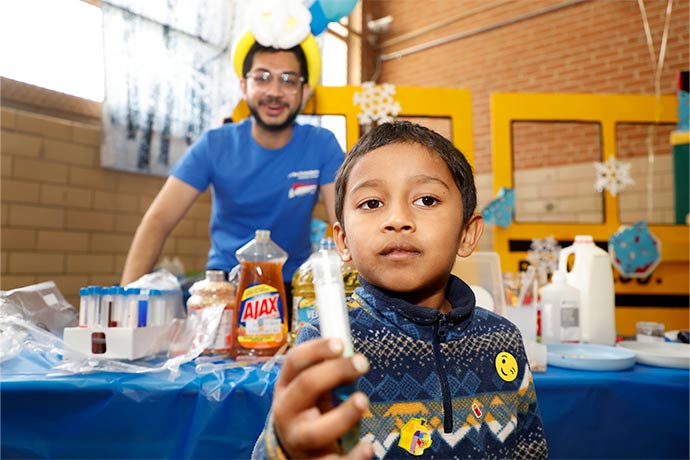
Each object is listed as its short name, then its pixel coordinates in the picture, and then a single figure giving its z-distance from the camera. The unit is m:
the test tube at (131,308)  1.09
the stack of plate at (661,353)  1.23
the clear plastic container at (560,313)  1.46
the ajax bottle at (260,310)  1.14
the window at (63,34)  2.56
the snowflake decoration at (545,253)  2.11
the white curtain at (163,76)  2.96
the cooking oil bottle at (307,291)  1.21
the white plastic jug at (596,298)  1.51
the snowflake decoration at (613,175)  2.68
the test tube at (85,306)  1.08
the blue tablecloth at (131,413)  0.95
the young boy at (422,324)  0.74
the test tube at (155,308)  1.16
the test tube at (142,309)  1.11
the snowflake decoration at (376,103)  2.63
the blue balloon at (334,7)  2.08
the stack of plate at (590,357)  1.18
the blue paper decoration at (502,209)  2.66
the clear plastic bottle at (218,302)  1.19
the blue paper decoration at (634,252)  2.43
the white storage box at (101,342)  1.06
